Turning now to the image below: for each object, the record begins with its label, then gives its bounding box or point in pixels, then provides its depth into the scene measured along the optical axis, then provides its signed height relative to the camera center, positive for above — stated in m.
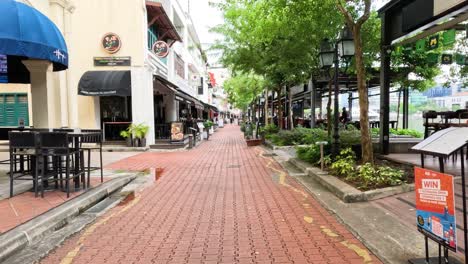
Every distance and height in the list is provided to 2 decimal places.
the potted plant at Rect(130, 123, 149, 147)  18.81 -0.41
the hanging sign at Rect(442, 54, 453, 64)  12.99 +1.93
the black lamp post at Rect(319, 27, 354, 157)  9.85 +1.76
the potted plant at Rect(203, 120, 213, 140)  28.90 -0.32
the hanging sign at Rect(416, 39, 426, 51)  11.55 +2.16
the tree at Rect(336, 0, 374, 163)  8.47 +0.65
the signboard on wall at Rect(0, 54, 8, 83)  10.23 +1.56
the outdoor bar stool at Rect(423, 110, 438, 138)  10.83 +0.03
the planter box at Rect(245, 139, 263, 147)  21.72 -1.14
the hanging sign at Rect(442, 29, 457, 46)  10.00 +2.05
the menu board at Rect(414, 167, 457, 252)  3.49 -0.81
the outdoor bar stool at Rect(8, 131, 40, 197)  6.95 -0.31
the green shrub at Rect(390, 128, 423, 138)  16.79 -0.61
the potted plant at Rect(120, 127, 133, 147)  18.89 -0.53
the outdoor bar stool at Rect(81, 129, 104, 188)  8.08 -0.21
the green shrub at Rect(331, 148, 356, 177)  8.56 -0.98
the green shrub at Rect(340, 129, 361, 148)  10.93 -0.55
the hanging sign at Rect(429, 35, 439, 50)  10.93 +2.10
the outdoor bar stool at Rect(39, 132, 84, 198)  6.95 -0.37
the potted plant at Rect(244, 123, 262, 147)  21.75 -1.12
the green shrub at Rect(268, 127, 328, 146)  13.89 -0.66
